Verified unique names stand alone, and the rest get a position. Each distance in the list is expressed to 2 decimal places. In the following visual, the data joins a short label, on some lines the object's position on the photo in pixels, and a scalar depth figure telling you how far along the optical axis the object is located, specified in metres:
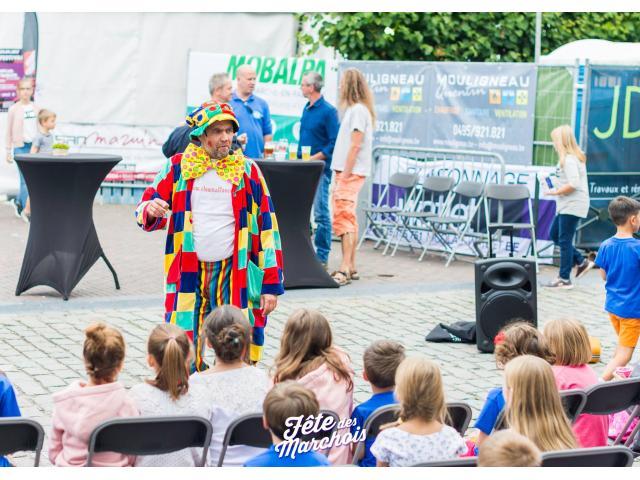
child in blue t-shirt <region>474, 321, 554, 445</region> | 5.43
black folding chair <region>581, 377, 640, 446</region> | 5.20
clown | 6.05
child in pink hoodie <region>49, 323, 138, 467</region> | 4.48
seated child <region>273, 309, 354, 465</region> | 5.02
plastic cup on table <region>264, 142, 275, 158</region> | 10.64
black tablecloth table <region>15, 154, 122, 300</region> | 9.62
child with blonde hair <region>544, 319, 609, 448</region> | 5.49
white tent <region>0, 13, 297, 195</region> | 17.20
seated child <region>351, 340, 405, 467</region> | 4.82
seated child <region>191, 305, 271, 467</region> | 4.70
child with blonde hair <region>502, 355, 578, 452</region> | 4.45
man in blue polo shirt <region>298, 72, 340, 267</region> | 11.39
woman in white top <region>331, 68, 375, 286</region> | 11.00
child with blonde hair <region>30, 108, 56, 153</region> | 13.75
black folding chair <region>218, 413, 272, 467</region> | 4.45
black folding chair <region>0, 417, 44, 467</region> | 4.22
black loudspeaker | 8.65
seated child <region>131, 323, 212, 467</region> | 4.62
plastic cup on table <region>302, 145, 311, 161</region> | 10.68
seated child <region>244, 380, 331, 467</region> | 3.92
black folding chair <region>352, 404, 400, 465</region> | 4.59
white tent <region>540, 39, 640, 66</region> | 16.47
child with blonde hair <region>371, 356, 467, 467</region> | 4.31
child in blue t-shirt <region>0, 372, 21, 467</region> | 4.61
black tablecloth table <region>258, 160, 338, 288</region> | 10.22
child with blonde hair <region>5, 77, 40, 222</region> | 15.05
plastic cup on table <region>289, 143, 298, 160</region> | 10.62
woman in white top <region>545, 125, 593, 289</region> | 11.09
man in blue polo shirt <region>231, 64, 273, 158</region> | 10.87
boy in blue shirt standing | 7.54
